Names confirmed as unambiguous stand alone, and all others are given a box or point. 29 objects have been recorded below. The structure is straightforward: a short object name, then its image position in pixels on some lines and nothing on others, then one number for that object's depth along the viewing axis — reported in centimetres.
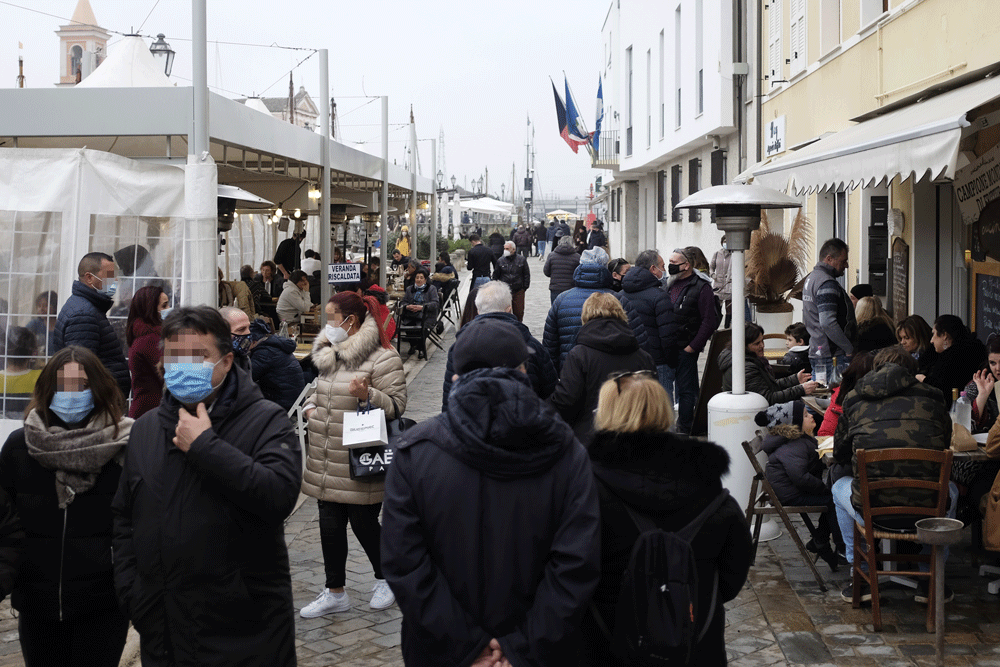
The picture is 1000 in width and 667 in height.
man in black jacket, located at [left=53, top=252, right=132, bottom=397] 754
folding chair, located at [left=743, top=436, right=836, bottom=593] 625
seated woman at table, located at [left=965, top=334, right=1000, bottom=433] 658
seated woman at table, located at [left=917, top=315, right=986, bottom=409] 766
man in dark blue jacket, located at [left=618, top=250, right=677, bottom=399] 992
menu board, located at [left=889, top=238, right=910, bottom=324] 1160
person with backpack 309
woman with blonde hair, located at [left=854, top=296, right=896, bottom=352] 884
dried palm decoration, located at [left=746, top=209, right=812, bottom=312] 1466
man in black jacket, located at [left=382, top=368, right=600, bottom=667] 292
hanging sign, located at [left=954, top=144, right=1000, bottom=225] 848
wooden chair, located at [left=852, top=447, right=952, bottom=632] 541
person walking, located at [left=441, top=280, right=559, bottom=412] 627
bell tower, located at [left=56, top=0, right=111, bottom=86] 7856
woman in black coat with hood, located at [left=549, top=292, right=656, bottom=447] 638
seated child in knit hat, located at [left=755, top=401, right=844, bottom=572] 646
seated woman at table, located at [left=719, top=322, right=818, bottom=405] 793
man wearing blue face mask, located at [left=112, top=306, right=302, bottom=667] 322
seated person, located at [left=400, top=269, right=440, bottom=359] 1700
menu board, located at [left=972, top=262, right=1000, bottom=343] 945
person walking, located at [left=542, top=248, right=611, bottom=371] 839
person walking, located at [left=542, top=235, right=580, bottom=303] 1617
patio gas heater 724
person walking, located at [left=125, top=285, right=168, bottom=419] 739
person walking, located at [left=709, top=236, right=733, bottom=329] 1573
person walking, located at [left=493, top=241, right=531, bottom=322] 1867
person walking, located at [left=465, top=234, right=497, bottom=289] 2311
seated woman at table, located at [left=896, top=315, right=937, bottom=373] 789
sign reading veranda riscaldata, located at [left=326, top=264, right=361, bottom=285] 1429
